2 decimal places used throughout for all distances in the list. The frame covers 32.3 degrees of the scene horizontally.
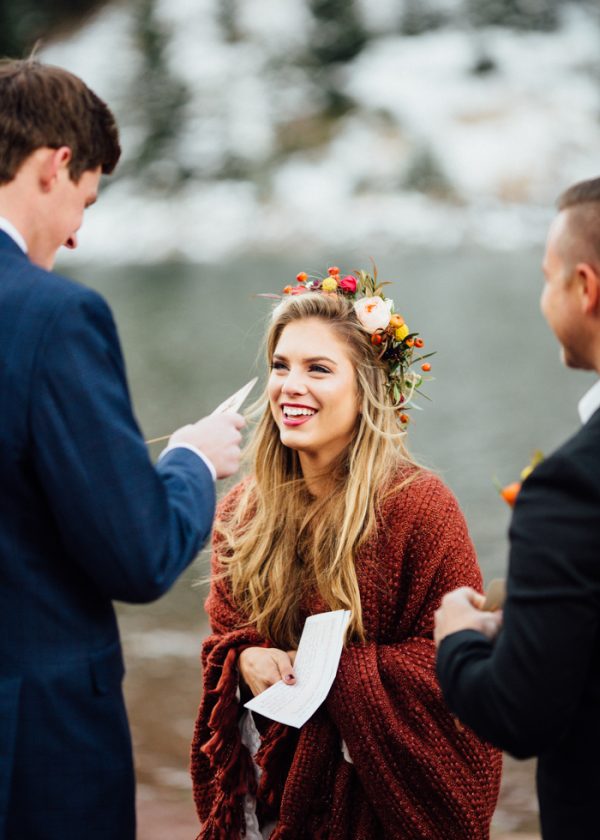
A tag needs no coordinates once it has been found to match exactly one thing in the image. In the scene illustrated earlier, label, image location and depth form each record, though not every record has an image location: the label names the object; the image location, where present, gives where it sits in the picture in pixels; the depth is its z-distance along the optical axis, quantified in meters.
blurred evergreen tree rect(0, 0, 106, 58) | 54.97
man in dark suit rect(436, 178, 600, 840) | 1.60
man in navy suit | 1.81
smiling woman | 2.66
